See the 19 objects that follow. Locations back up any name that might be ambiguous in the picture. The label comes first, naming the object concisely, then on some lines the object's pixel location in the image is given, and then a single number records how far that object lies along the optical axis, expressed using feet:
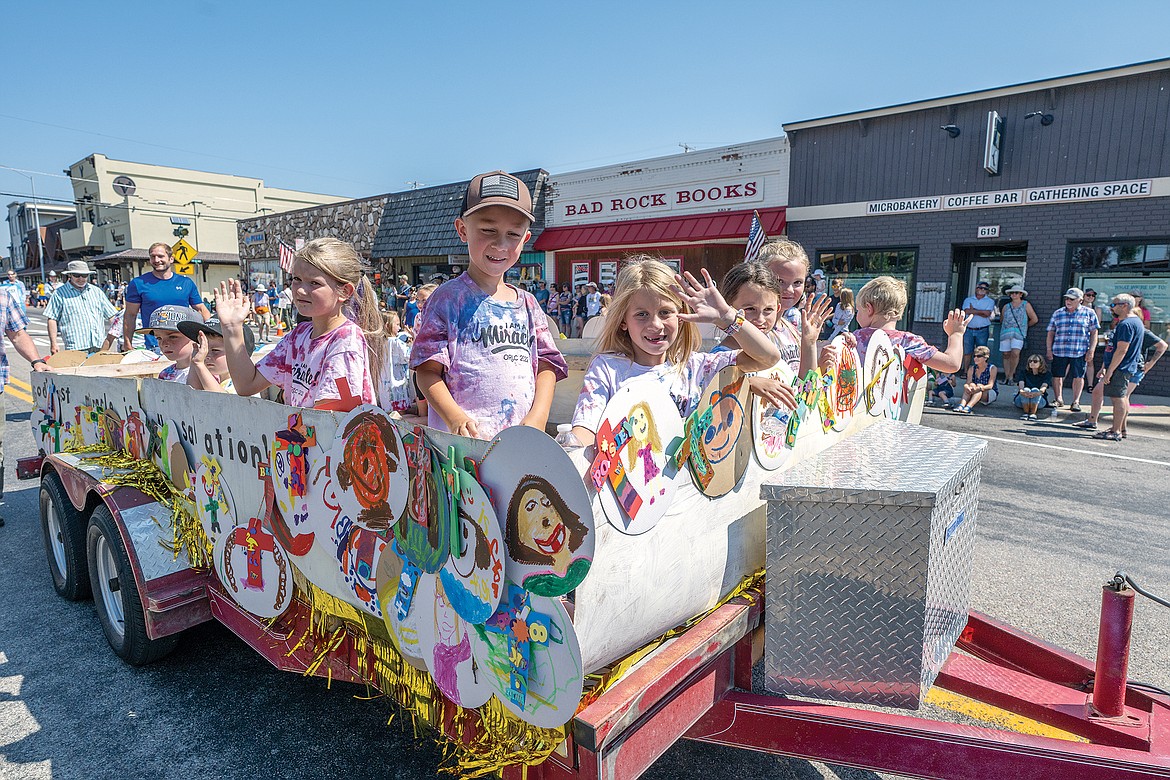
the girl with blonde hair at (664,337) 6.74
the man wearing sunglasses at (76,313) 27.66
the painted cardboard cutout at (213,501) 8.45
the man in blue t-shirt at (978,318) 37.76
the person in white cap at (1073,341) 31.27
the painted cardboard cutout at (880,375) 9.86
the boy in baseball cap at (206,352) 9.87
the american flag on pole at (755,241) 26.22
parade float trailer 4.95
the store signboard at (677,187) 48.78
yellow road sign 43.52
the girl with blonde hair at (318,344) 8.41
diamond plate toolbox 6.01
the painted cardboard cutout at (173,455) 9.31
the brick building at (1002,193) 35.76
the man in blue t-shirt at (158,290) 19.42
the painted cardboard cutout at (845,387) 8.76
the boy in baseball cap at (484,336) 7.29
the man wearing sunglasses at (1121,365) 25.43
